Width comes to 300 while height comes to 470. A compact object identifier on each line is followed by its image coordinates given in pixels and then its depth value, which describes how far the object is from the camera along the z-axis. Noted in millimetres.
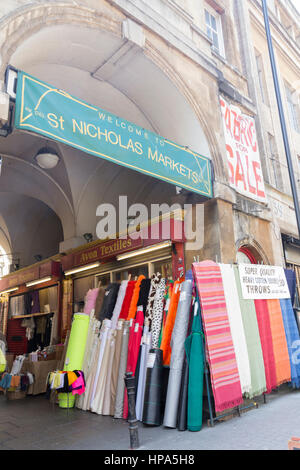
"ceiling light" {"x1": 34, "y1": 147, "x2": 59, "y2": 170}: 8938
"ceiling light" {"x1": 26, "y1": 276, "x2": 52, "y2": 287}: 11627
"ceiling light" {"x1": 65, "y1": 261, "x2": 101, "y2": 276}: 9944
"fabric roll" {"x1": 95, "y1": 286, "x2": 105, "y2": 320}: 7676
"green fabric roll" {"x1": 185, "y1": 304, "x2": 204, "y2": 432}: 4777
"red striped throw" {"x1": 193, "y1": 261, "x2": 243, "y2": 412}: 5039
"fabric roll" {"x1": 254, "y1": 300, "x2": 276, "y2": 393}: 6217
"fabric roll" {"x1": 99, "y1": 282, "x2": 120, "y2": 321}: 7141
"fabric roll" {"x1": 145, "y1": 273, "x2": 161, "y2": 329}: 6273
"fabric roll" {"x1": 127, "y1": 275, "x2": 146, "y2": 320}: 6583
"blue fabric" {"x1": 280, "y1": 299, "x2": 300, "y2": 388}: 6836
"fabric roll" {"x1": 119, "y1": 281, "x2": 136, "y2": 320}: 6842
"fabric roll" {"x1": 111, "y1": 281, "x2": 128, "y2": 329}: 6824
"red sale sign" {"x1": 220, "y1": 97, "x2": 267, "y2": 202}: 9156
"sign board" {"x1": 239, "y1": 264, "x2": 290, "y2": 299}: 6418
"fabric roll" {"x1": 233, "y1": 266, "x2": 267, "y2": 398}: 5801
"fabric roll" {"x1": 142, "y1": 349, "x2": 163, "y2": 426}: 5070
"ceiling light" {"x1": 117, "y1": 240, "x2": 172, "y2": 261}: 8042
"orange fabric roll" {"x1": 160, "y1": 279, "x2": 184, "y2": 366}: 5578
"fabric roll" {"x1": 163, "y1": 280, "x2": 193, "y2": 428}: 4945
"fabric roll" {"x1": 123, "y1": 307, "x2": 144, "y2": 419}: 5734
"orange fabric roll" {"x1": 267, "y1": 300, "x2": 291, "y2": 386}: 6482
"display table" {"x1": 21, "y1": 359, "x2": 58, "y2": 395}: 8062
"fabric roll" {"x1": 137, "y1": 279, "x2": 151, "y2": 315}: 6695
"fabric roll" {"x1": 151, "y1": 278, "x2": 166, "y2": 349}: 5885
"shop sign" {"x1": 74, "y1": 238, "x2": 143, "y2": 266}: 8664
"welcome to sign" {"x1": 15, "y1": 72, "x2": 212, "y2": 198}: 4797
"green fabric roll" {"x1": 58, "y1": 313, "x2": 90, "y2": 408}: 6496
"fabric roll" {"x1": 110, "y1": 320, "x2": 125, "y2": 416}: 5934
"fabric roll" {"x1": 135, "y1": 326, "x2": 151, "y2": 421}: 5473
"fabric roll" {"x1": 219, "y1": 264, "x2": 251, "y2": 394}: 5570
